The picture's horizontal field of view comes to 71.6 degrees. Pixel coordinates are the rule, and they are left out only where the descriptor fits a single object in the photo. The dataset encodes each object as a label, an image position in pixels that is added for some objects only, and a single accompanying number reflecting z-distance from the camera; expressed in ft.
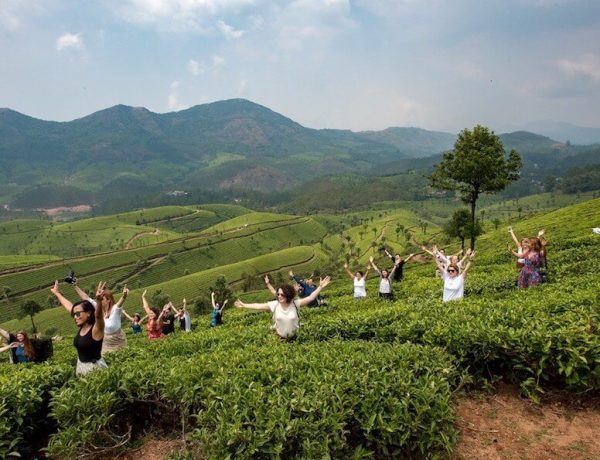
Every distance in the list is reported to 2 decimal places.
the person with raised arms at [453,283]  45.32
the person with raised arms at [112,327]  39.91
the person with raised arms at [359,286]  66.85
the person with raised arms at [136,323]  63.49
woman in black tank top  26.30
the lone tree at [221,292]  277.74
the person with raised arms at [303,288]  56.52
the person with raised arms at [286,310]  30.17
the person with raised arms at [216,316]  65.42
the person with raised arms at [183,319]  64.80
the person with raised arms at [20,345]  41.98
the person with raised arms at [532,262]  47.52
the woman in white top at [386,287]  62.37
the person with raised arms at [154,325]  53.88
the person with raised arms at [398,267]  67.97
